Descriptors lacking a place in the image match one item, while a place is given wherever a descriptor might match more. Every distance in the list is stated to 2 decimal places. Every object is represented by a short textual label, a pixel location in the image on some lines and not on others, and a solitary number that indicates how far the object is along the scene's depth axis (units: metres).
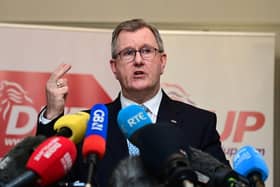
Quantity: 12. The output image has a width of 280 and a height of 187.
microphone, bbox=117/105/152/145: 1.94
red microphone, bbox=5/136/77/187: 1.77
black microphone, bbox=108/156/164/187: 1.85
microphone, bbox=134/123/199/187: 1.76
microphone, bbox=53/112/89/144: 1.99
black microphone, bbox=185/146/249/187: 1.83
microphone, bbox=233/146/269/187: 1.88
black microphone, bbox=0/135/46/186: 1.80
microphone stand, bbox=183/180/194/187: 1.74
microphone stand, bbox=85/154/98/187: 1.78
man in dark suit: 2.47
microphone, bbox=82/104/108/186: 1.84
